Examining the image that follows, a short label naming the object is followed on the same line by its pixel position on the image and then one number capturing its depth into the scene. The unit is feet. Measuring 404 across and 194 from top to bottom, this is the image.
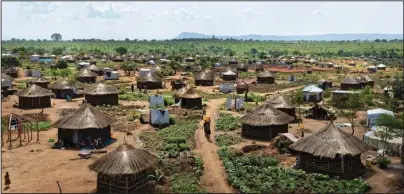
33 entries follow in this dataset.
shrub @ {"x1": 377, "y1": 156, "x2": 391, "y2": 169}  77.61
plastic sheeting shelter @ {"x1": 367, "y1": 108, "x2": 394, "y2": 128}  112.31
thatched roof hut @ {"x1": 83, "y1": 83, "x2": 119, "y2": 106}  147.73
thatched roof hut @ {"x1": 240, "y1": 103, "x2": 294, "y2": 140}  101.81
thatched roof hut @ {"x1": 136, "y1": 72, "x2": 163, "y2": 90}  197.98
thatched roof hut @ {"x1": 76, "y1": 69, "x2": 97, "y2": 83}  214.90
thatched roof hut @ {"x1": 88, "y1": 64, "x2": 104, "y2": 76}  248.52
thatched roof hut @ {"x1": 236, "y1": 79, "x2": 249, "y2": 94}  185.68
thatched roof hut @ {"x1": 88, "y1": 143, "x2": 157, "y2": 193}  65.72
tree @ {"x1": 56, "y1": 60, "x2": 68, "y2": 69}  288.92
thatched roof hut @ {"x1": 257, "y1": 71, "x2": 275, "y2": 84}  225.25
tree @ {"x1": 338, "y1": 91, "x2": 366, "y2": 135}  113.60
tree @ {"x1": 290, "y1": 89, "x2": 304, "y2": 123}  135.13
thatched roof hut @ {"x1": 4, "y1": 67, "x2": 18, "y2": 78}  241.76
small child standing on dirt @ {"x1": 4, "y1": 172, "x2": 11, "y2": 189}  69.51
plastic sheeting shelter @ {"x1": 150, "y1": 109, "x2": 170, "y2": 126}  115.24
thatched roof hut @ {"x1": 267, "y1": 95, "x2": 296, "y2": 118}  124.06
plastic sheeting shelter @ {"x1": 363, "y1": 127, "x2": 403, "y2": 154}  85.71
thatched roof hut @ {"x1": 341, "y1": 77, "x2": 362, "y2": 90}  198.90
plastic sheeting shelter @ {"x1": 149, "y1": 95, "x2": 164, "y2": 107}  143.43
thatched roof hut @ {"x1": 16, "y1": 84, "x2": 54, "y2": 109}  143.54
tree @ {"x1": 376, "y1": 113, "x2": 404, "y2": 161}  73.87
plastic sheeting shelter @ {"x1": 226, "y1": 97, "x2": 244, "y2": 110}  141.57
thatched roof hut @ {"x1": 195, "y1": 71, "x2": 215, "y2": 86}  214.90
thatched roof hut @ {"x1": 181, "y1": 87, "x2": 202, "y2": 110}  143.43
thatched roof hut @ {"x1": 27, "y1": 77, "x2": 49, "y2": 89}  183.11
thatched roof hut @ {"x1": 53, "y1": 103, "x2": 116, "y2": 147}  95.30
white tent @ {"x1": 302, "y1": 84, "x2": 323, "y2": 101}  161.58
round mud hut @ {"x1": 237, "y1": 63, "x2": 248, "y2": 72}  295.50
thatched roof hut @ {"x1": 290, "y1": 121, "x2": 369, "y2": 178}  74.69
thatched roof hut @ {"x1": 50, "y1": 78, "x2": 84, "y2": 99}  165.68
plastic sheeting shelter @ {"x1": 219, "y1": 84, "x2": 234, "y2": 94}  190.80
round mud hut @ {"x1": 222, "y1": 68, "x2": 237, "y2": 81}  242.58
